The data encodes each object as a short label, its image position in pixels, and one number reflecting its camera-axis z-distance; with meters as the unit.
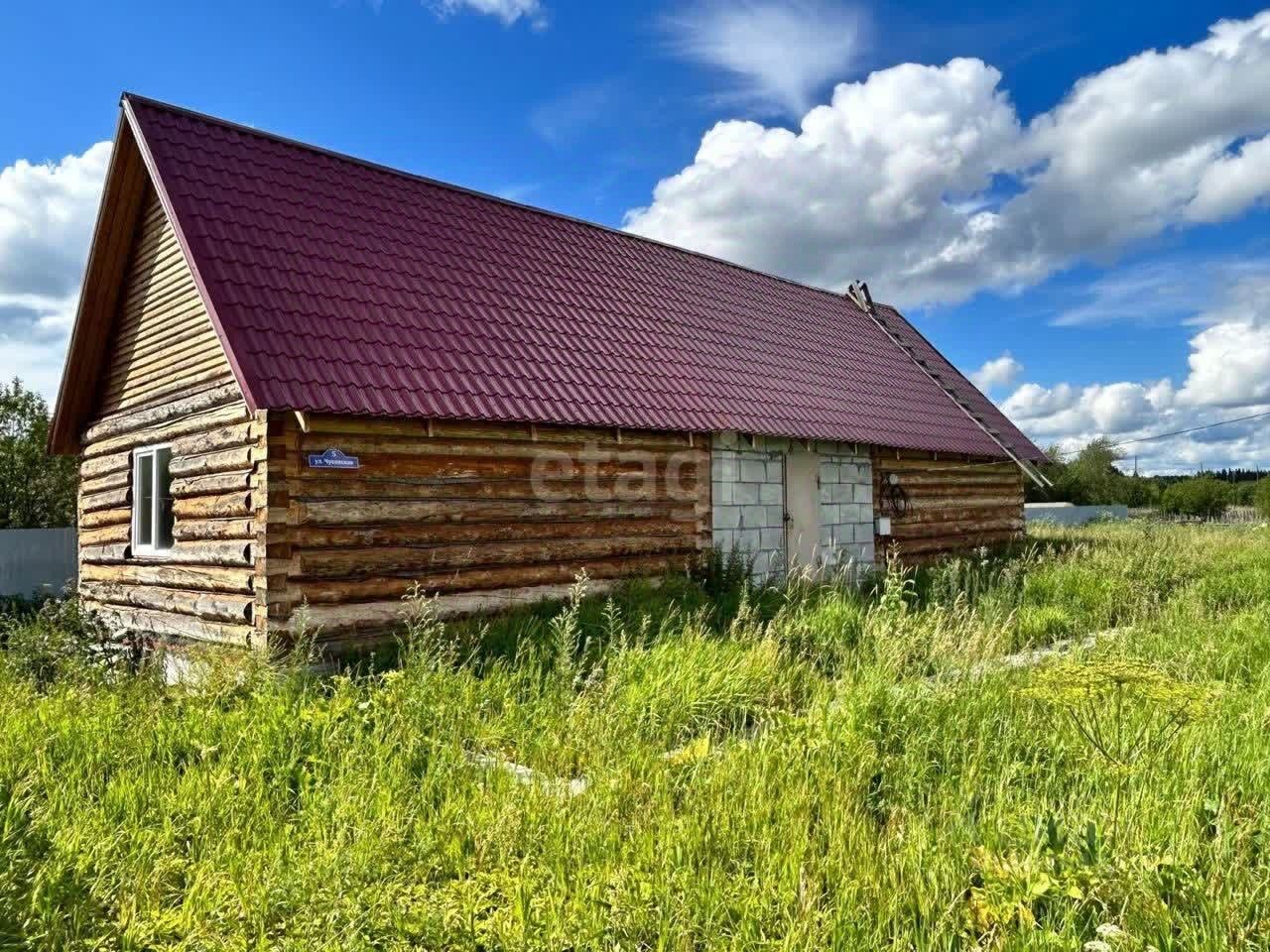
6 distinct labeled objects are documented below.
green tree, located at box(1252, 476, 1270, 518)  38.88
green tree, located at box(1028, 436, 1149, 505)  49.50
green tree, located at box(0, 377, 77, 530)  22.06
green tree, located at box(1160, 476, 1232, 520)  45.06
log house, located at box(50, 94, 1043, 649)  8.42
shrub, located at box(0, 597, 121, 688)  8.30
